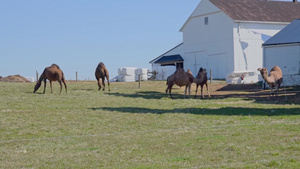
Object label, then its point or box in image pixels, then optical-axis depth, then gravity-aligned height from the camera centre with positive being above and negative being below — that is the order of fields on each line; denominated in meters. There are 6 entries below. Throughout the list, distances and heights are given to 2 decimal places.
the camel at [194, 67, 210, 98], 33.50 +0.27
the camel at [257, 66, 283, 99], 30.11 +0.26
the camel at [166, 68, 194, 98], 33.31 +0.23
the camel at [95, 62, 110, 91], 38.62 +0.78
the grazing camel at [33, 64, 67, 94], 34.34 +0.61
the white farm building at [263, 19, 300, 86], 41.44 +2.29
